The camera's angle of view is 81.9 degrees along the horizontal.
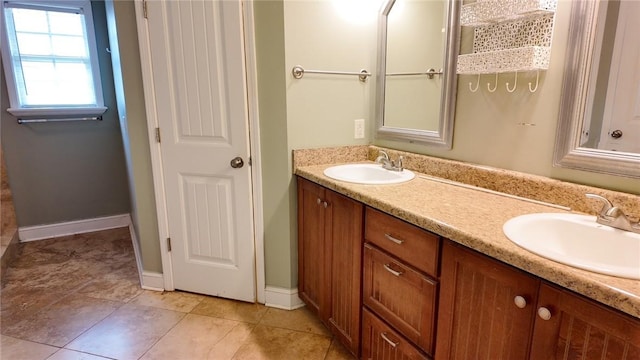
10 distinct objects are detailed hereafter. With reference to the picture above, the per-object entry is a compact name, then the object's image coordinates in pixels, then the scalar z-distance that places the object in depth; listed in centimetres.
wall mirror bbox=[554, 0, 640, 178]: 117
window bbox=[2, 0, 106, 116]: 308
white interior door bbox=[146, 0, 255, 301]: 203
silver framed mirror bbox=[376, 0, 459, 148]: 178
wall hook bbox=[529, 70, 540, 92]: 141
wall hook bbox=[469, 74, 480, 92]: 165
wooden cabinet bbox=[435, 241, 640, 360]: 82
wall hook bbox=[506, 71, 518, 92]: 150
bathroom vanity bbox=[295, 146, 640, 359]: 85
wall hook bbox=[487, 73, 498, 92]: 158
